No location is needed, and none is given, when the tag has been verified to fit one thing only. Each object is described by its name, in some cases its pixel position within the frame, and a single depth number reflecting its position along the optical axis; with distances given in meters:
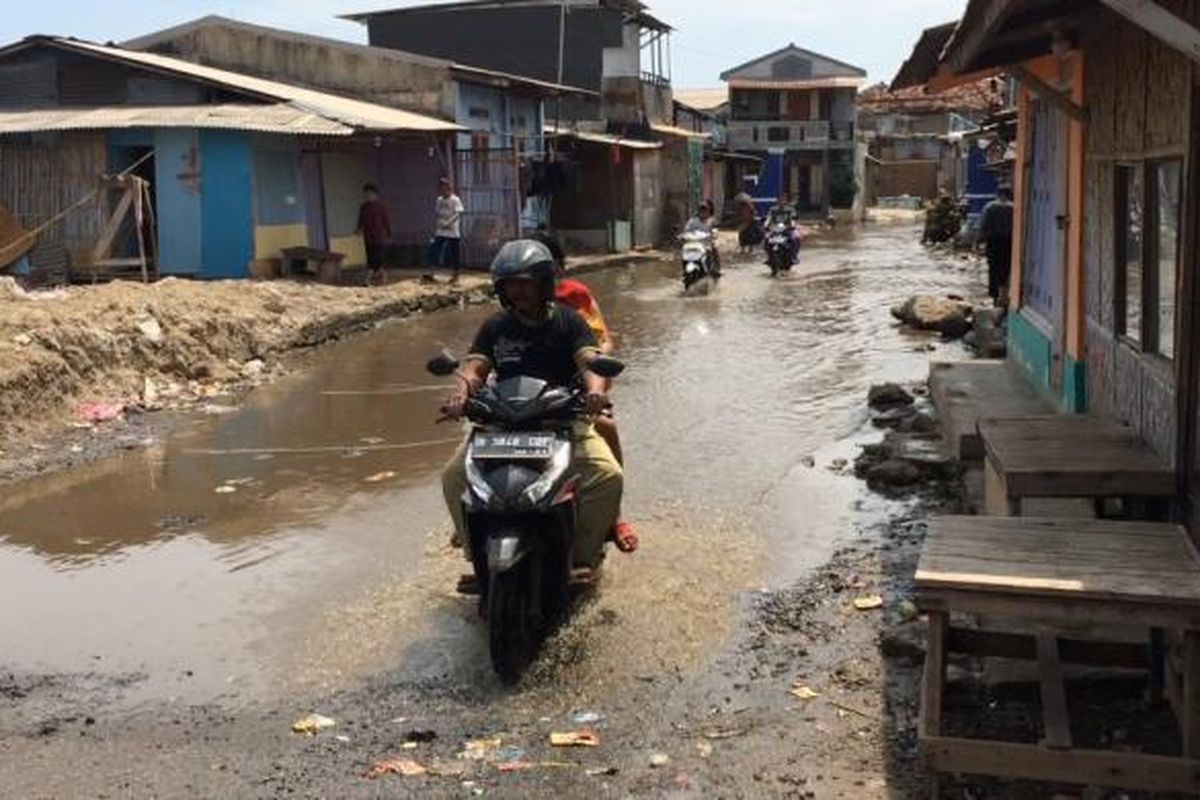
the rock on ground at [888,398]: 11.30
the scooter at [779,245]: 24.64
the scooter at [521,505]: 5.17
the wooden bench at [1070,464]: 4.94
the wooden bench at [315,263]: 20.08
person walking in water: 15.94
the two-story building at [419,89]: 24.00
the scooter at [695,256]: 21.53
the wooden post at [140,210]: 18.27
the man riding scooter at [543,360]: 5.70
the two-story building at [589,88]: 32.75
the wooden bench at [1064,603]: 3.72
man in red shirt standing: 21.31
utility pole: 34.56
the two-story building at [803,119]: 54.69
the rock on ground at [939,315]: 16.02
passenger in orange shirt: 6.27
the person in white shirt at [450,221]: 21.89
